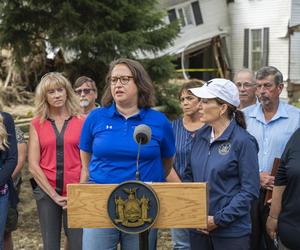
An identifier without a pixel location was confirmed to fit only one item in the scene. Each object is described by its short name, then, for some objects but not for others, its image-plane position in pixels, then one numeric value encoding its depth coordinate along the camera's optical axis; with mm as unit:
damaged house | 24875
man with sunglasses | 5562
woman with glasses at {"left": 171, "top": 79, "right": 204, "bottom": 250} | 4770
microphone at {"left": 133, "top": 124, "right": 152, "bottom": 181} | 2748
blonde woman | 4605
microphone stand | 2771
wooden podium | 2740
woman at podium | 3393
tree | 11891
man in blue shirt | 4551
